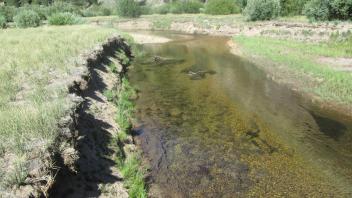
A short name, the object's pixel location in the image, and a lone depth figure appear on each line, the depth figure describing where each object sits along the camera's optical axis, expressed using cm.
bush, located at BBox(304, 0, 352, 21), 4756
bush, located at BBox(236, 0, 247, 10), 8664
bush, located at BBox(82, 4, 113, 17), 10138
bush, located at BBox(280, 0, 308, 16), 7000
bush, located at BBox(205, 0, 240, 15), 8806
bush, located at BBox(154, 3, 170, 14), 10544
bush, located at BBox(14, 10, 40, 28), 5293
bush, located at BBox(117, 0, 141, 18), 9299
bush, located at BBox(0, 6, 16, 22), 6493
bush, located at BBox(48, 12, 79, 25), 5381
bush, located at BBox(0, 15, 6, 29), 5188
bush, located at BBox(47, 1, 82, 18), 8642
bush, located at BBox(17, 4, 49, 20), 6949
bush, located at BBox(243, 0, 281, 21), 6175
